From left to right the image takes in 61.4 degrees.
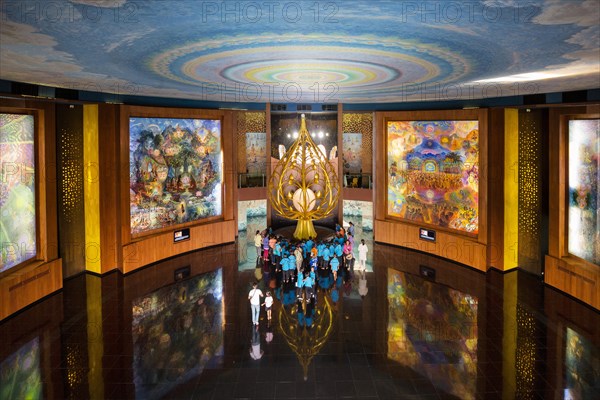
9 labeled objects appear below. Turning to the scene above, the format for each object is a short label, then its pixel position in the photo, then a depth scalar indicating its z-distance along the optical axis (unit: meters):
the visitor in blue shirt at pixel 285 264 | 12.67
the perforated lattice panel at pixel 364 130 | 22.95
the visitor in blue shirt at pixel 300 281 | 11.59
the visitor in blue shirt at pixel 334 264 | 13.05
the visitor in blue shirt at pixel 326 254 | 13.84
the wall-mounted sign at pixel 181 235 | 15.65
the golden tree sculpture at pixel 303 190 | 15.28
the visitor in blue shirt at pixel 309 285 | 11.41
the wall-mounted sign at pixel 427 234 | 15.80
